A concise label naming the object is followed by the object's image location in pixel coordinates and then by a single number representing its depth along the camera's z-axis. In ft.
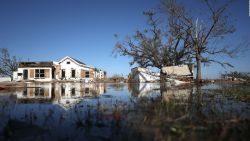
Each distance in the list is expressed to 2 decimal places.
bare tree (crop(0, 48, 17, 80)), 150.36
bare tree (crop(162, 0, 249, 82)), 68.32
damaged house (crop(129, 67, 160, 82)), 75.45
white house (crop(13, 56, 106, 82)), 100.70
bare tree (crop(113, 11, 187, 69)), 85.91
